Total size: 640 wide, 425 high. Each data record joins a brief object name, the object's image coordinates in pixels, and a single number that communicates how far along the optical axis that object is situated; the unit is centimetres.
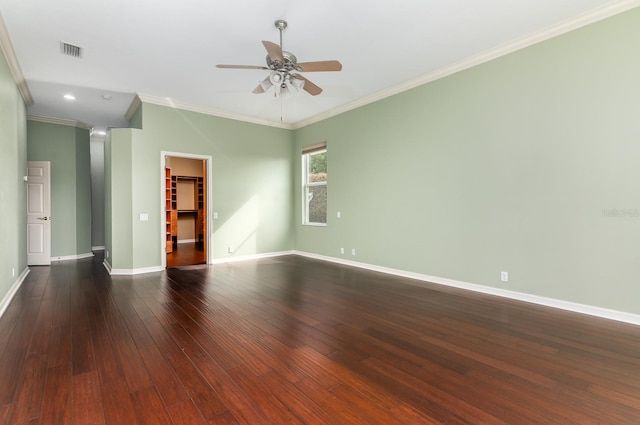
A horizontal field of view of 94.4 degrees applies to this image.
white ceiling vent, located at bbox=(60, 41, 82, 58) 364
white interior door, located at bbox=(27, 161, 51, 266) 608
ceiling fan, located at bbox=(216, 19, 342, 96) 308
